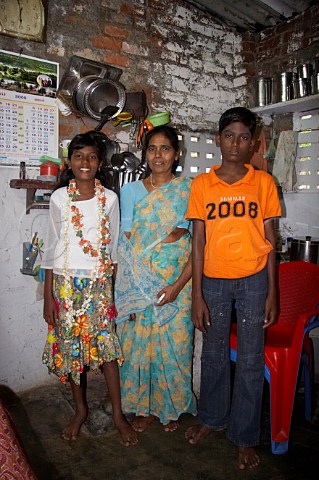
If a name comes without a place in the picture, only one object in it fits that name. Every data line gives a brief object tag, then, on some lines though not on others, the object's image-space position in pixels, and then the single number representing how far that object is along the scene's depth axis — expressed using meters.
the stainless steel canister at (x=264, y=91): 3.30
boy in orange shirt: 1.84
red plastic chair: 1.97
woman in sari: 2.09
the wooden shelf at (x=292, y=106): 2.90
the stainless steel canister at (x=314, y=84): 2.83
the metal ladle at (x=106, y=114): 2.63
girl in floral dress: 1.96
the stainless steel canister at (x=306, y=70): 2.96
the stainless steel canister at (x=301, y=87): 2.95
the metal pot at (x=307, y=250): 2.84
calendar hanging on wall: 2.41
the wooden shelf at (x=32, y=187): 2.35
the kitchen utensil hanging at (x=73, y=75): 2.55
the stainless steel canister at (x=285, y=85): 3.10
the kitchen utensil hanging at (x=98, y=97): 2.53
